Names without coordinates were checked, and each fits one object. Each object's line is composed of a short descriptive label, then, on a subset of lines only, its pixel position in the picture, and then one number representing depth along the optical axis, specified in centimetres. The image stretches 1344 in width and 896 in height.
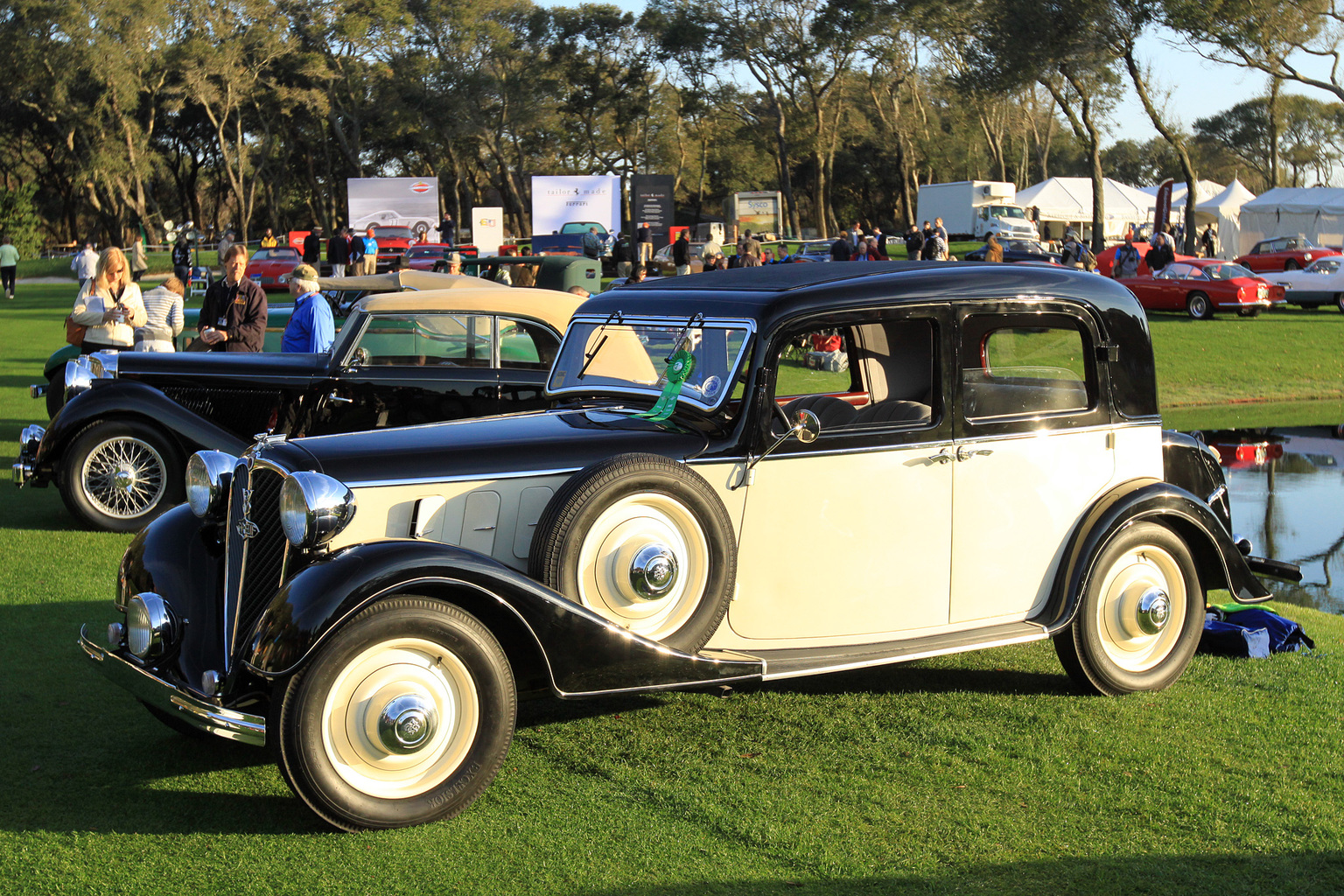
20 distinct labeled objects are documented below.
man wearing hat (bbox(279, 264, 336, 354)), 933
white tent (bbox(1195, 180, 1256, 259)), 4306
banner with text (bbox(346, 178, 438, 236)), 4434
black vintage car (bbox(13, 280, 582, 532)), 802
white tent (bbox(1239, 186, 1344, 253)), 3991
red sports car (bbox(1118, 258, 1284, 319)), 2606
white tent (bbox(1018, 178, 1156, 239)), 4909
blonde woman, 995
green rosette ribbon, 455
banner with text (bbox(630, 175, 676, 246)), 3850
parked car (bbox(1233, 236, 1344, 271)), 3359
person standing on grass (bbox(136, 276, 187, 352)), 1015
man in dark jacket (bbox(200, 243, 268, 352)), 986
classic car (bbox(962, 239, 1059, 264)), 3096
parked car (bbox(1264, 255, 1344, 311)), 2784
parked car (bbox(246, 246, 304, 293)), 3070
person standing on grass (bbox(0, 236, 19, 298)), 3353
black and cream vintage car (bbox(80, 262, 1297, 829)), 369
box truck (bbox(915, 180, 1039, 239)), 4494
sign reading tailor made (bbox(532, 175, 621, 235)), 4056
